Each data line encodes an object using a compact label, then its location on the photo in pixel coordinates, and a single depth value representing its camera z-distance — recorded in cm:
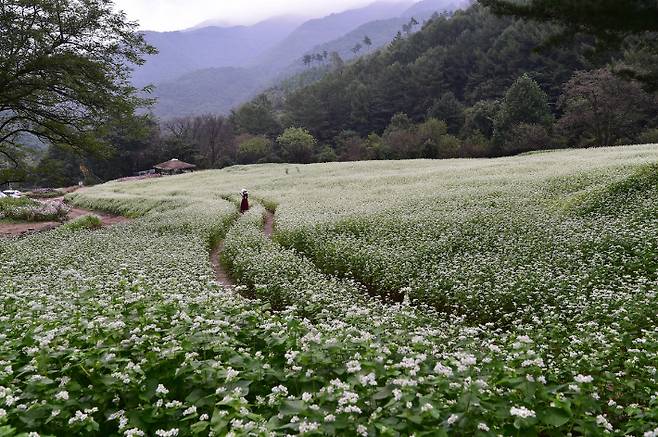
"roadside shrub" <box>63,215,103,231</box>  2325
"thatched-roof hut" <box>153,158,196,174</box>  7160
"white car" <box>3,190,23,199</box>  5020
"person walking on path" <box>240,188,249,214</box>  2730
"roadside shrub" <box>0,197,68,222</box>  2689
